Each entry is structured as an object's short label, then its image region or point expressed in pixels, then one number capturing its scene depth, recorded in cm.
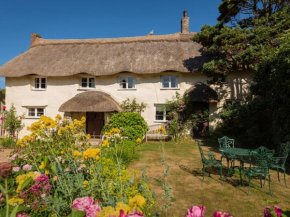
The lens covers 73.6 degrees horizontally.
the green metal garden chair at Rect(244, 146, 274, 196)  468
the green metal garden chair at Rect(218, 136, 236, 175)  572
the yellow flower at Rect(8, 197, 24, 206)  113
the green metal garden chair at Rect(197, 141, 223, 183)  538
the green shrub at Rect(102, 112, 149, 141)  1070
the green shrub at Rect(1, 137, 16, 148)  1091
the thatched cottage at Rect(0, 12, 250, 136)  1362
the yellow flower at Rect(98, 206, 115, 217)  99
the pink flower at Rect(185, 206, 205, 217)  105
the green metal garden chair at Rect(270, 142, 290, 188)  507
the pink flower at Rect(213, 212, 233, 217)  105
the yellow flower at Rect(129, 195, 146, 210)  110
